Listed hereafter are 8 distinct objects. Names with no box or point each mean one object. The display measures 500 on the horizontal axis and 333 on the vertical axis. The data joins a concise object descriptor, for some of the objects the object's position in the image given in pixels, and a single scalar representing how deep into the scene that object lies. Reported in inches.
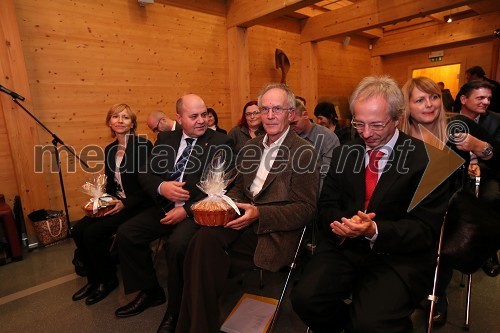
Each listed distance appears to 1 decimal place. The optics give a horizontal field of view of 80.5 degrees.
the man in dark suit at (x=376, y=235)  50.3
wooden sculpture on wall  210.1
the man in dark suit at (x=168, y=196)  77.2
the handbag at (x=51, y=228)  122.2
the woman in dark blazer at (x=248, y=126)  124.7
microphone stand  120.6
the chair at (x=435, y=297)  50.1
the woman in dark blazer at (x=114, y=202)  85.4
